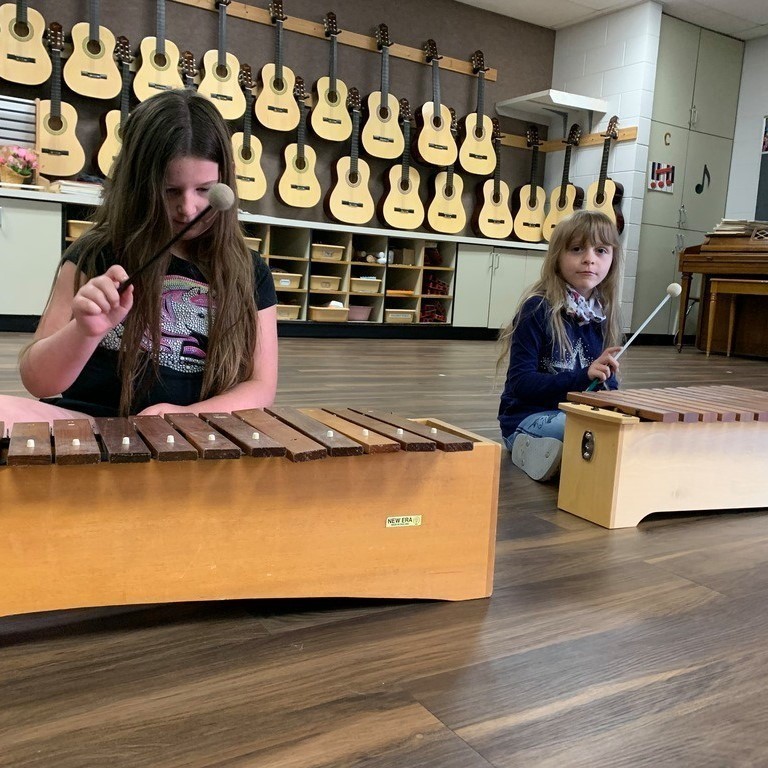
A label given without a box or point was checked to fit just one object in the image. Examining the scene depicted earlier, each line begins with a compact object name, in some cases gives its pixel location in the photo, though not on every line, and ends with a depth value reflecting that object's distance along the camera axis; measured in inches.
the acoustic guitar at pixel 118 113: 202.8
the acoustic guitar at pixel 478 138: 262.2
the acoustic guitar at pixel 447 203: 257.1
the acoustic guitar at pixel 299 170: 230.2
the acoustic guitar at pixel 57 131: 194.5
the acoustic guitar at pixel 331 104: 235.1
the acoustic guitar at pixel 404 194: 248.5
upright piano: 239.5
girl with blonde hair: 90.4
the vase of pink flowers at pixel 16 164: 183.9
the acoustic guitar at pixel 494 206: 268.8
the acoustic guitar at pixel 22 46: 189.8
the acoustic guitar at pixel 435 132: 250.7
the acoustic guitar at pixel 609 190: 267.3
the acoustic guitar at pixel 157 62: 208.4
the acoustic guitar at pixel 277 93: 225.0
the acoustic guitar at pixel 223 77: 215.8
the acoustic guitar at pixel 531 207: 277.1
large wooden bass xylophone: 43.1
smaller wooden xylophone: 71.4
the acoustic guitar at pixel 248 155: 220.2
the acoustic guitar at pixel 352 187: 239.3
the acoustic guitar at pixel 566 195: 276.7
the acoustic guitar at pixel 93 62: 198.5
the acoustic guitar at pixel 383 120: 243.6
